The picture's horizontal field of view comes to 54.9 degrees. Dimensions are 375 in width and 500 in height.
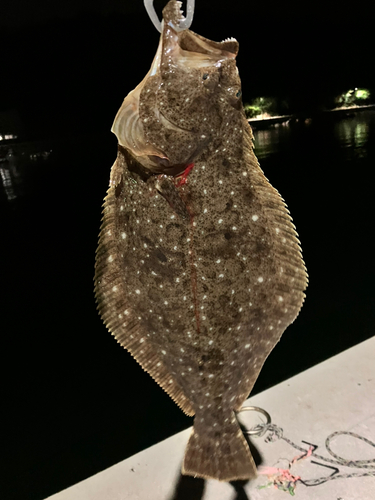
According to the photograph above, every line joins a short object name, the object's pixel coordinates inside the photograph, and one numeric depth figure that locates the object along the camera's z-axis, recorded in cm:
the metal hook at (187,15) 75
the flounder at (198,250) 84
